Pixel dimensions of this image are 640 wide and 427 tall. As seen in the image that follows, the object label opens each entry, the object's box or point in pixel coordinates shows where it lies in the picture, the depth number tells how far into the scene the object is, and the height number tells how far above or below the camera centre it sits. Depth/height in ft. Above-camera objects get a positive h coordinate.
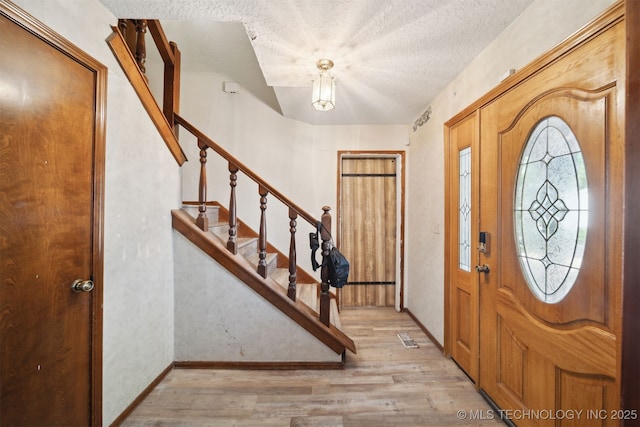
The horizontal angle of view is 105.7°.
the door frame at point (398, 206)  10.04 +0.36
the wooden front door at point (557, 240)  3.06 -0.35
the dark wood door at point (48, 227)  2.97 -0.20
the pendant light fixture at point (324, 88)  6.10 +3.20
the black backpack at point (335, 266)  6.27 -1.33
